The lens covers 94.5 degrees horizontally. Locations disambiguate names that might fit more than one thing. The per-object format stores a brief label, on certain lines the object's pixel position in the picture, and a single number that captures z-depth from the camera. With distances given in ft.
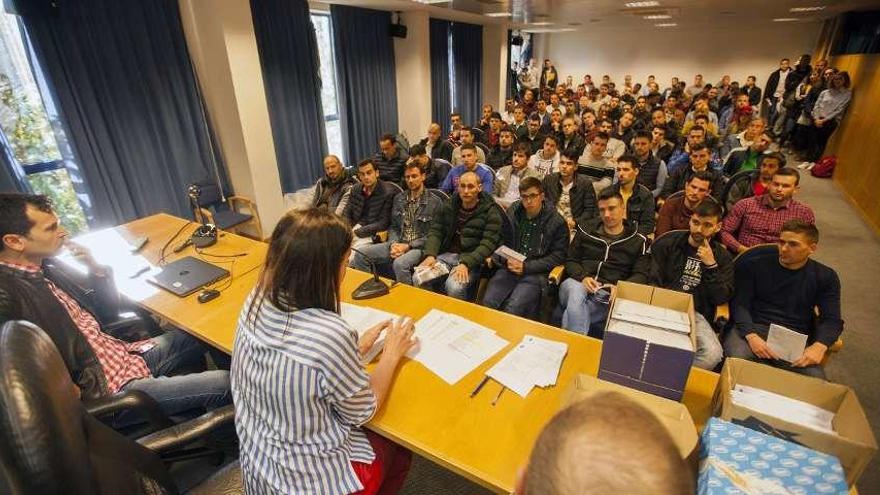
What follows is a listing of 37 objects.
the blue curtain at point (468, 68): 28.71
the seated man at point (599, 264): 8.14
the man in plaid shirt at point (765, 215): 9.20
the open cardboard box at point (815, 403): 3.14
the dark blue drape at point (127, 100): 11.10
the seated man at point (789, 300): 6.59
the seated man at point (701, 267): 7.47
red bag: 22.20
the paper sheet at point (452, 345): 4.95
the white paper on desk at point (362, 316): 5.71
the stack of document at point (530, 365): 4.65
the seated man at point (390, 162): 16.15
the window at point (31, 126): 10.36
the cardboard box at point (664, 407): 3.37
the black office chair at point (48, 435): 2.09
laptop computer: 7.18
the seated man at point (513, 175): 13.82
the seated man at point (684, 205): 9.53
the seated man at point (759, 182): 10.78
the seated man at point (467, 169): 13.75
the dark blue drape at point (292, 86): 16.28
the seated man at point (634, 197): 11.07
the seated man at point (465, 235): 9.29
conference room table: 3.89
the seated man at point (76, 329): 5.04
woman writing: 3.54
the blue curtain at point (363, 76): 19.83
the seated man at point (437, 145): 18.30
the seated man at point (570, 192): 11.97
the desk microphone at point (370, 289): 6.56
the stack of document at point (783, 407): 3.54
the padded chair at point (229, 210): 13.88
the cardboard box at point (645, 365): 3.92
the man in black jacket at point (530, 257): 8.84
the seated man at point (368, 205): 11.71
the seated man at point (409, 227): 10.64
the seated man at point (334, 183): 13.24
